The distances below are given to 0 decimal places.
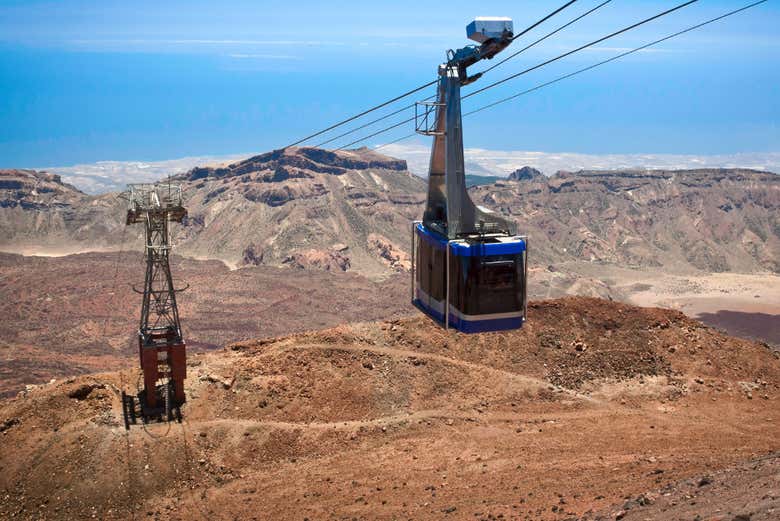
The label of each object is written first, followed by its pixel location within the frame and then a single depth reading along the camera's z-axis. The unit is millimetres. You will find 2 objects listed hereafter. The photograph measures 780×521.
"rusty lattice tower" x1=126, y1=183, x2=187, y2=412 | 38750
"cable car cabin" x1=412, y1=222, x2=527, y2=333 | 27547
